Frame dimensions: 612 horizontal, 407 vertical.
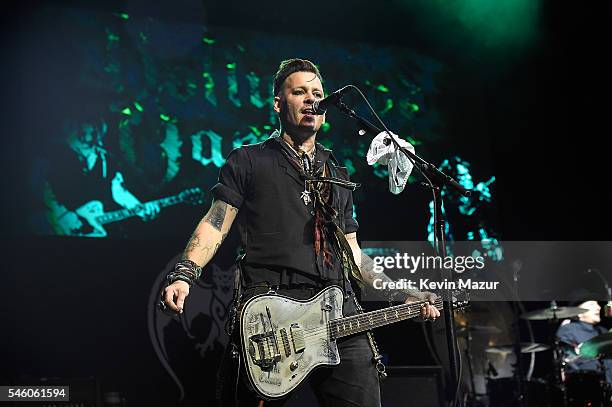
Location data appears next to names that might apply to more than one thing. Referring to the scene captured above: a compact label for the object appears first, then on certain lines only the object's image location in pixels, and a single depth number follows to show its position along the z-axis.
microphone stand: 2.71
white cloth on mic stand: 3.22
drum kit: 6.14
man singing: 2.89
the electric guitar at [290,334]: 2.72
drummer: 7.46
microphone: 2.94
